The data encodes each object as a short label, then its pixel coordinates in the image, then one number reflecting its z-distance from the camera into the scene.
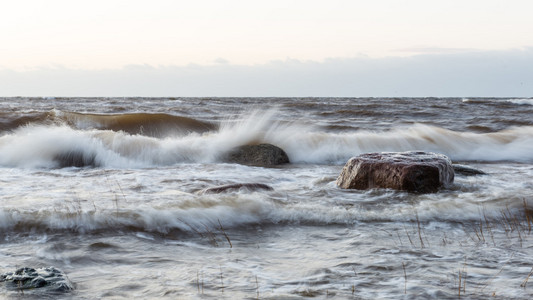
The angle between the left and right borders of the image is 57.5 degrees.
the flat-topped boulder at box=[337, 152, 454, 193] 6.09
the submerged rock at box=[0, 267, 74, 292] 2.74
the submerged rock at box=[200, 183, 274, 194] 5.75
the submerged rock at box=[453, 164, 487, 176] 7.68
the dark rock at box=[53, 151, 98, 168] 9.36
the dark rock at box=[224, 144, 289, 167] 9.48
